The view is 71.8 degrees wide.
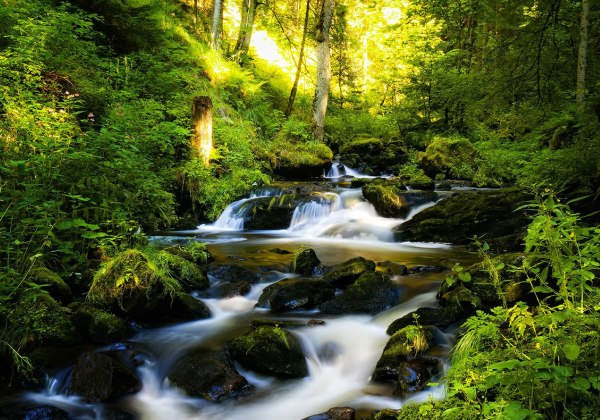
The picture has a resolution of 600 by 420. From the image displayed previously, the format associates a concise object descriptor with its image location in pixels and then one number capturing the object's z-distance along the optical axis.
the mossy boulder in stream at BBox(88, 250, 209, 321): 4.62
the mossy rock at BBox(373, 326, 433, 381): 3.88
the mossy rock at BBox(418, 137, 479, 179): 13.52
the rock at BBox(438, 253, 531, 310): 4.27
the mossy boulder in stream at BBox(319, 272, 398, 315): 5.26
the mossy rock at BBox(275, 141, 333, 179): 13.93
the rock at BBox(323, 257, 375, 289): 5.84
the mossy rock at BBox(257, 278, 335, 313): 5.37
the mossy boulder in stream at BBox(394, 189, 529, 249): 8.03
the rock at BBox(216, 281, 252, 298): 5.74
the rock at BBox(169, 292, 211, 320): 5.09
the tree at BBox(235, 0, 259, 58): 17.96
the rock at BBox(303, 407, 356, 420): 3.26
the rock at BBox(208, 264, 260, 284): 6.29
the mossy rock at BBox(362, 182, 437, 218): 10.26
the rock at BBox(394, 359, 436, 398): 3.53
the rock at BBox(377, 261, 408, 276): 6.38
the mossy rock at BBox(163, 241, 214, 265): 6.53
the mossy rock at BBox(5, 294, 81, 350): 3.69
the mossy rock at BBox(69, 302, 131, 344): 4.29
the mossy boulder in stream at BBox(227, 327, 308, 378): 4.09
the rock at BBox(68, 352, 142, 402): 3.62
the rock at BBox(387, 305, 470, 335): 4.52
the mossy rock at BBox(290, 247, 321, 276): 6.63
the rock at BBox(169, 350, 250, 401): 3.79
